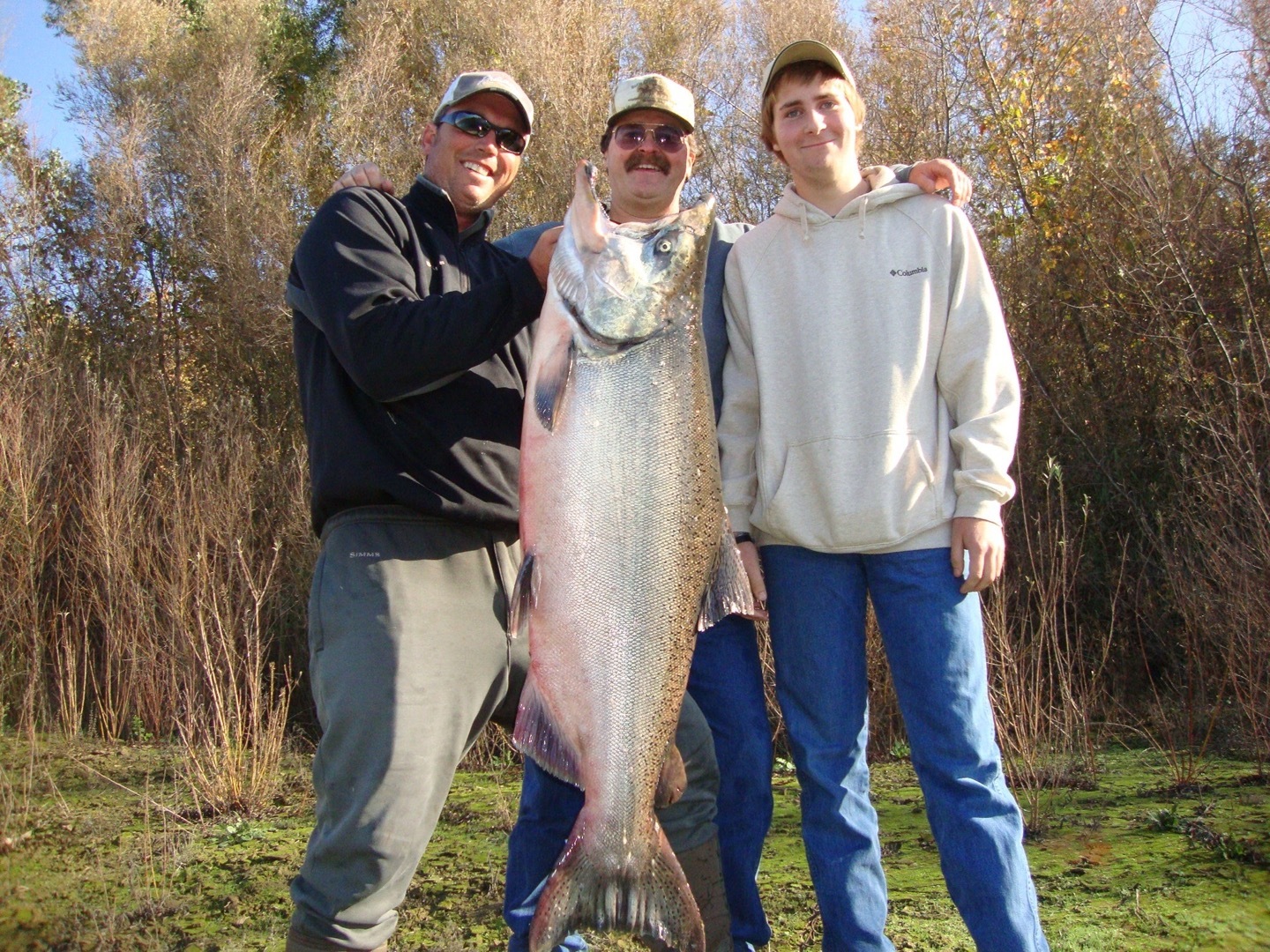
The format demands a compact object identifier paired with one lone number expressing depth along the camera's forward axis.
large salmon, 2.38
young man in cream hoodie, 2.58
